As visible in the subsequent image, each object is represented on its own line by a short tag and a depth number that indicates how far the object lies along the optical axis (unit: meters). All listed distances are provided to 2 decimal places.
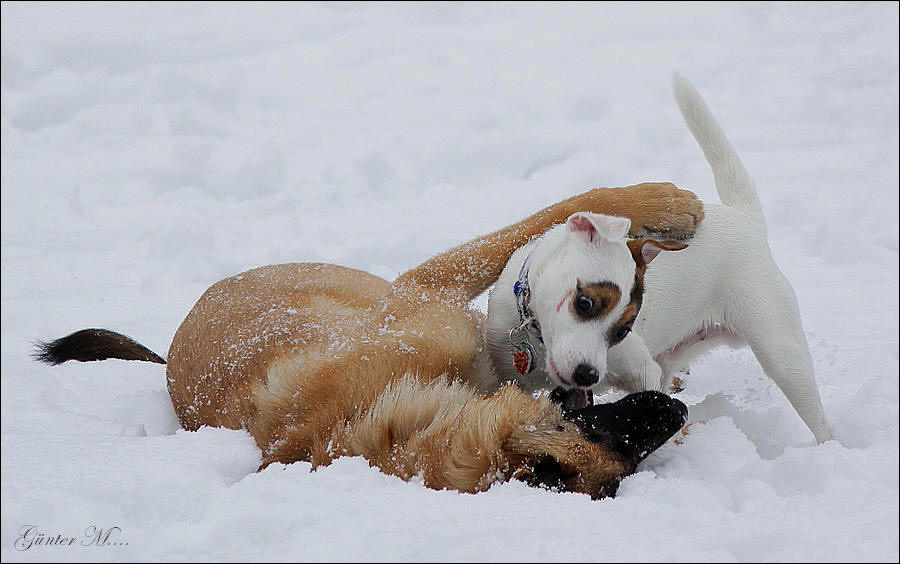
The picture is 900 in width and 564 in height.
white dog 5.90
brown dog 4.72
